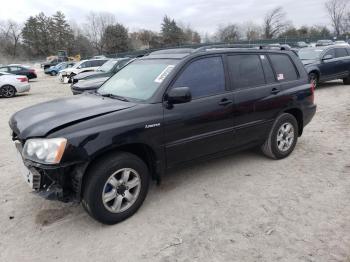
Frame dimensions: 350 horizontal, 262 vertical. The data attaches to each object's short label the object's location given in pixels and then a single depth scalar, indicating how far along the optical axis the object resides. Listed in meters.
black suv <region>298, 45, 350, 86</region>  11.65
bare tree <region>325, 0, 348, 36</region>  77.06
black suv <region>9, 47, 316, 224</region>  3.15
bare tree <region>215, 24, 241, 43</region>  75.58
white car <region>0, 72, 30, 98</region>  15.44
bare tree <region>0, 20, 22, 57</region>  84.62
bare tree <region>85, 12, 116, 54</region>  89.25
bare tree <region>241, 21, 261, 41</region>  81.24
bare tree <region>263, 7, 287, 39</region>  76.44
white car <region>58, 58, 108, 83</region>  20.94
